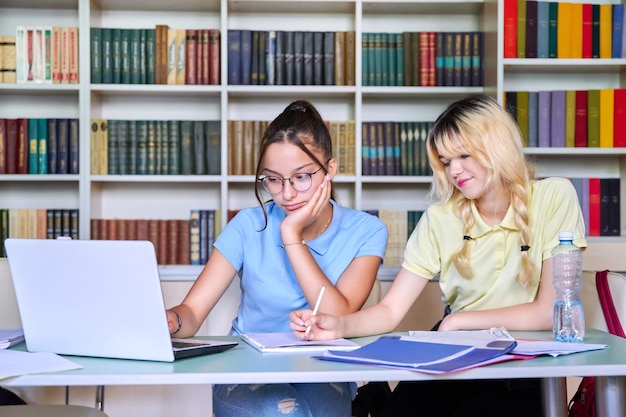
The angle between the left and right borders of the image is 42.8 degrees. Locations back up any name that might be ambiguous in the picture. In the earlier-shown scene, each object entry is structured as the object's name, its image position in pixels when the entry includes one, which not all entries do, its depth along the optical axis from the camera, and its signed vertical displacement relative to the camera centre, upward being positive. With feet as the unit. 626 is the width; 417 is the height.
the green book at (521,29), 11.27 +2.38
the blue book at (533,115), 11.47 +1.18
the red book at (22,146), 11.32 +0.71
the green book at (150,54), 11.33 +2.02
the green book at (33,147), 11.34 +0.69
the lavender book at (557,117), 11.47 +1.15
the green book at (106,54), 11.25 +2.00
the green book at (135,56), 11.30 +1.99
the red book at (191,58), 11.35 +1.97
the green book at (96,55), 11.23 +1.99
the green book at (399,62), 11.50 +1.94
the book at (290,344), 4.45 -0.85
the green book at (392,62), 11.49 +1.94
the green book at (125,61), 11.31 +1.92
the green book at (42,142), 11.34 +0.77
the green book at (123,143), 11.37 +0.76
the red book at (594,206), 11.52 -0.13
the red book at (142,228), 11.53 -0.46
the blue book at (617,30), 11.38 +2.39
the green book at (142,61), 11.34 +1.92
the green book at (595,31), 11.35 +2.37
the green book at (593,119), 11.43 +1.12
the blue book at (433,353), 3.93 -0.82
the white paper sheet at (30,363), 3.86 -0.85
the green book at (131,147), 11.39 +0.70
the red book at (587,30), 11.35 +2.39
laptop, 3.96 -0.53
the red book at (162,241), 11.47 -0.65
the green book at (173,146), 11.44 +0.72
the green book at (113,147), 11.35 +0.70
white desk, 3.80 -0.86
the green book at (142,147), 11.41 +0.70
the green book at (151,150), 11.43 +0.66
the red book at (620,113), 11.41 +1.21
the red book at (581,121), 11.45 +1.10
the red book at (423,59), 11.43 +1.98
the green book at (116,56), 11.27 +1.98
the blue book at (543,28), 11.32 +2.41
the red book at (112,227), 11.46 -0.45
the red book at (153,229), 11.51 -0.47
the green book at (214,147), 11.45 +0.71
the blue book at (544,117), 11.44 +1.15
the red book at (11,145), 11.28 +0.72
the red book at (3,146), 11.28 +0.70
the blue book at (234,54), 11.34 +2.02
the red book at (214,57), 11.38 +1.99
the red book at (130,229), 11.53 -0.48
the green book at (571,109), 11.47 +1.27
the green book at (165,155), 11.45 +0.59
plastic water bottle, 4.81 -0.61
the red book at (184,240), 11.51 -0.63
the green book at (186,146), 11.45 +0.72
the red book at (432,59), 11.43 +1.98
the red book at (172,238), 11.51 -0.60
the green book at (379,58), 11.45 +2.00
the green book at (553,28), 11.32 +2.41
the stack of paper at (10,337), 4.60 -0.85
